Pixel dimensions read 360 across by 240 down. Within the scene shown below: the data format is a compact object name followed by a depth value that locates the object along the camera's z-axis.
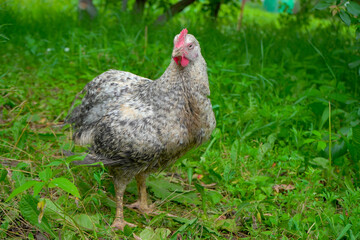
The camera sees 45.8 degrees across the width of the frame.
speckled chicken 2.79
